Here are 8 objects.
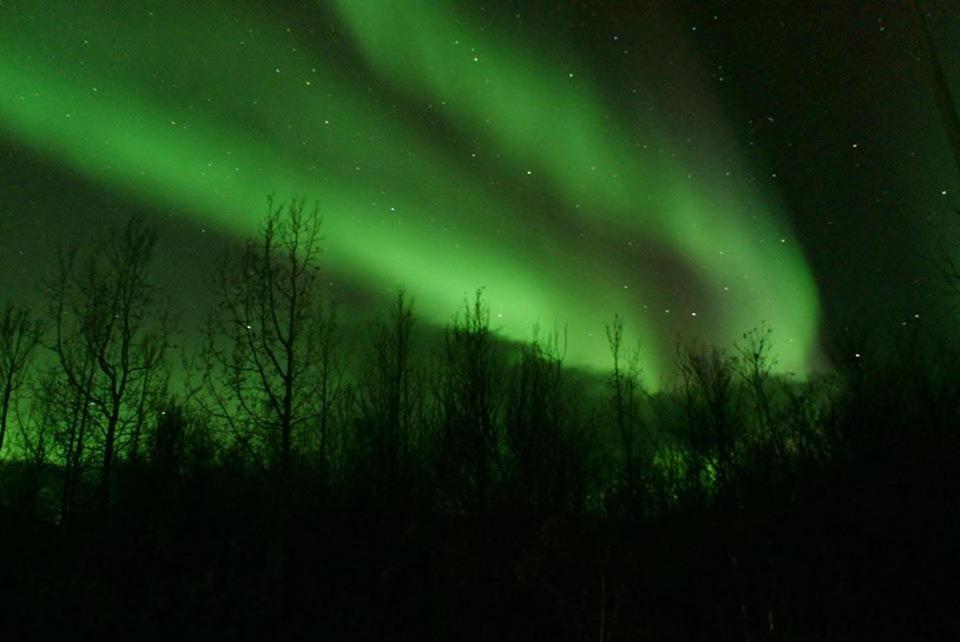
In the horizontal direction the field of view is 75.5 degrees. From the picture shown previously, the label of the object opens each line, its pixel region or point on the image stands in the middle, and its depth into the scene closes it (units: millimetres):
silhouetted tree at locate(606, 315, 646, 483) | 25869
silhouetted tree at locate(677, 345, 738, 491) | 13109
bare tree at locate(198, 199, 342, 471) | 14071
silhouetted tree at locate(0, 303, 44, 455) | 23281
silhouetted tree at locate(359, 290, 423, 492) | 14578
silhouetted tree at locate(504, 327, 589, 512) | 15211
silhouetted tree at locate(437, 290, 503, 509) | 14125
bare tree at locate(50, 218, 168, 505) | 16328
